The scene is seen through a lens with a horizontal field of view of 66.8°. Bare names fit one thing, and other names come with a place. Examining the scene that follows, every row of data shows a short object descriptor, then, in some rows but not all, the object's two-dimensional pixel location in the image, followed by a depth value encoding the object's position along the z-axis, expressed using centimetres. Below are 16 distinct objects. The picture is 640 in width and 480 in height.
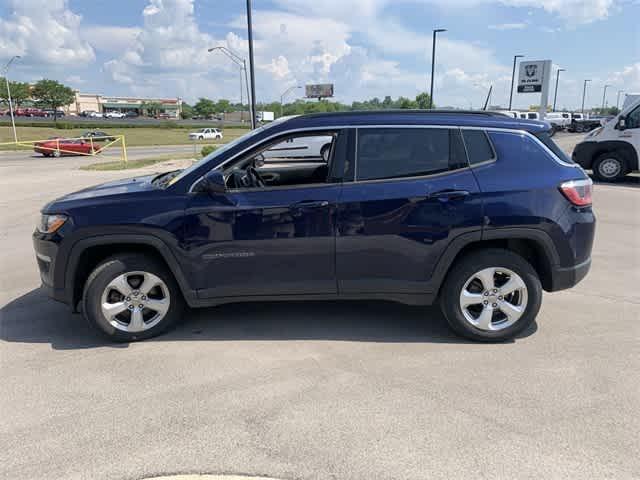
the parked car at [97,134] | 3833
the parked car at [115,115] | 10869
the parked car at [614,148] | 1253
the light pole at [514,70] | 4211
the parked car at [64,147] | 2741
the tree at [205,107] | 12381
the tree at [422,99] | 6341
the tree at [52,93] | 7825
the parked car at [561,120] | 5376
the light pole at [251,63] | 1795
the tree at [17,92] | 7221
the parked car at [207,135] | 5040
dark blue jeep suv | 371
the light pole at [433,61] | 3398
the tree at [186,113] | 12950
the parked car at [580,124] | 5372
